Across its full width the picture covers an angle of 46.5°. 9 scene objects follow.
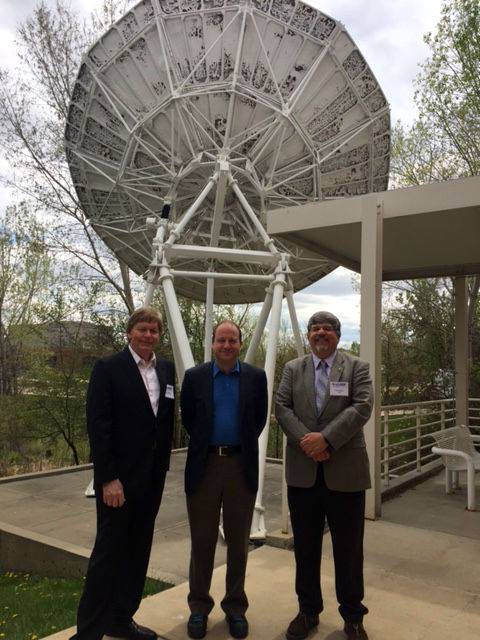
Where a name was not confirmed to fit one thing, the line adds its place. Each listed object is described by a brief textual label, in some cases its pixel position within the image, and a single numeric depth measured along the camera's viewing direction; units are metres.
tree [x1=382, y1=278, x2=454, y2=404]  16.80
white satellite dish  9.05
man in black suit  3.12
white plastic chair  6.29
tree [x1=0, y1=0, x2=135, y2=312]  17.84
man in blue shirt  3.31
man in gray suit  3.20
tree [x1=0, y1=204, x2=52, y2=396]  20.71
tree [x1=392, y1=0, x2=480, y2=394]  14.23
